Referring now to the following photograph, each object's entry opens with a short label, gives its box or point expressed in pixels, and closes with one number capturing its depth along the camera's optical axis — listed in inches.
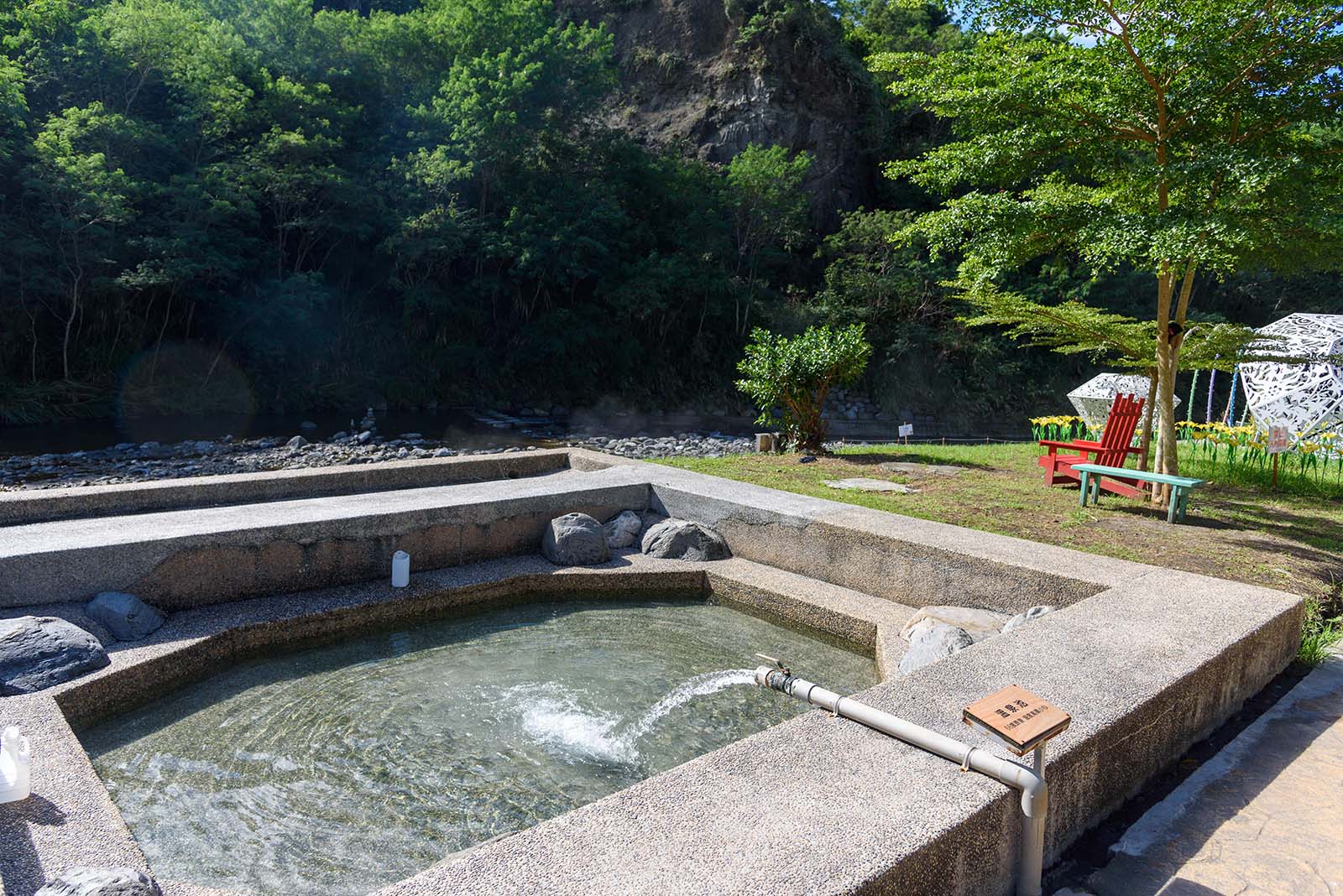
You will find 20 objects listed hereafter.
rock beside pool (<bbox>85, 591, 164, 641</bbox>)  172.2
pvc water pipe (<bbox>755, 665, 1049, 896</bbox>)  88.7
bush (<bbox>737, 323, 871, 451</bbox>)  396.8
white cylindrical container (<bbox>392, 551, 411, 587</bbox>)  212.2
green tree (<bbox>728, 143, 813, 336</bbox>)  1039.0
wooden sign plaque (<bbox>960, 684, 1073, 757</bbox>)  83.9
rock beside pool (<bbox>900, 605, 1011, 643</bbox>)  176.1
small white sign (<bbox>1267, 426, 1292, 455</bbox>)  300.0
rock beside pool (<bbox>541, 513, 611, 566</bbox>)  238.2
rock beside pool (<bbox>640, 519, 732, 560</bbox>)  244.8
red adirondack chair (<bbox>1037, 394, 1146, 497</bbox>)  295.3
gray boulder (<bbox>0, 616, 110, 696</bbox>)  145.0
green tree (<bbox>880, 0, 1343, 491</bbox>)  237.0
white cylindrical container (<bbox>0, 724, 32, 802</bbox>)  88.7
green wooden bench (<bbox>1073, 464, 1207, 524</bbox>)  242.7
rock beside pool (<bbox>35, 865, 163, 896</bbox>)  74.7
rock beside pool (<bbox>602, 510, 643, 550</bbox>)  255.4
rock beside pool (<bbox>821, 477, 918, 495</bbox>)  297.5
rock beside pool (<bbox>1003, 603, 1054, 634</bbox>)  175.9
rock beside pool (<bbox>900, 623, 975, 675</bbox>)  165.0
